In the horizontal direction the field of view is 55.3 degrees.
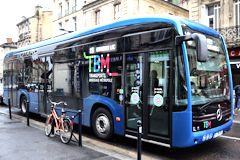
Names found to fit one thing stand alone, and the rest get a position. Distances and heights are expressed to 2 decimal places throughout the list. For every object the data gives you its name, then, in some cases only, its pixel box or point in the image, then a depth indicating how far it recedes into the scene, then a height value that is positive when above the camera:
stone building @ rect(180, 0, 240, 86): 16.06 +4.33
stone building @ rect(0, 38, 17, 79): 58.88 +7.93
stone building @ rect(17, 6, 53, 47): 47.31 +10.67
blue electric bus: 4.67 -0.07
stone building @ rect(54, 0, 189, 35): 23.77 +7.87
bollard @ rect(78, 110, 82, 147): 5.72 -1.31
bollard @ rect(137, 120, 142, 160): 4.28 -1.20
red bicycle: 5.91 -1.35
